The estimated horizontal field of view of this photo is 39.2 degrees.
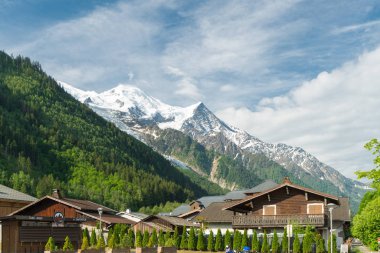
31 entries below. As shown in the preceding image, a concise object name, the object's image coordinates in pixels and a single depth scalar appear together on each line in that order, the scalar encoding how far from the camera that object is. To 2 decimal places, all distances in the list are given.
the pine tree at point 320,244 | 50.31
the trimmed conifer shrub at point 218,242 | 53.97
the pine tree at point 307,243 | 50.03
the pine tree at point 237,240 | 52.78
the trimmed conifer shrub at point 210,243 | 54.03
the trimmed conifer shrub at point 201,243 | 54.34
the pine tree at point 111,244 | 43.54
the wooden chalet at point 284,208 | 56.12
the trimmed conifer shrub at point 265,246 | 51.62
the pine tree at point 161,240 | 51.19
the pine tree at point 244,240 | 52.47
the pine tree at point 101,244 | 43.16
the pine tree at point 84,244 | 41.76
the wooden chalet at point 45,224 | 47.28
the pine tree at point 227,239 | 53.42
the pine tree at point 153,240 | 49.51
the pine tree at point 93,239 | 51.35
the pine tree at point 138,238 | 52.97
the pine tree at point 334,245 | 50.14
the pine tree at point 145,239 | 53.78
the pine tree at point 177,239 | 55.78
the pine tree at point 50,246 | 37.97
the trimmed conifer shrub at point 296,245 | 50.22
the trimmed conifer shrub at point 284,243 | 50.94
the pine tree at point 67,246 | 39.88
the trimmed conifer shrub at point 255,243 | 52.04
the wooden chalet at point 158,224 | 67.99
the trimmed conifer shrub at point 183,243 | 55.75
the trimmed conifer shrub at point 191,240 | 54.91
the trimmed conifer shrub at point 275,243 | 51.28
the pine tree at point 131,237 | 56.43
